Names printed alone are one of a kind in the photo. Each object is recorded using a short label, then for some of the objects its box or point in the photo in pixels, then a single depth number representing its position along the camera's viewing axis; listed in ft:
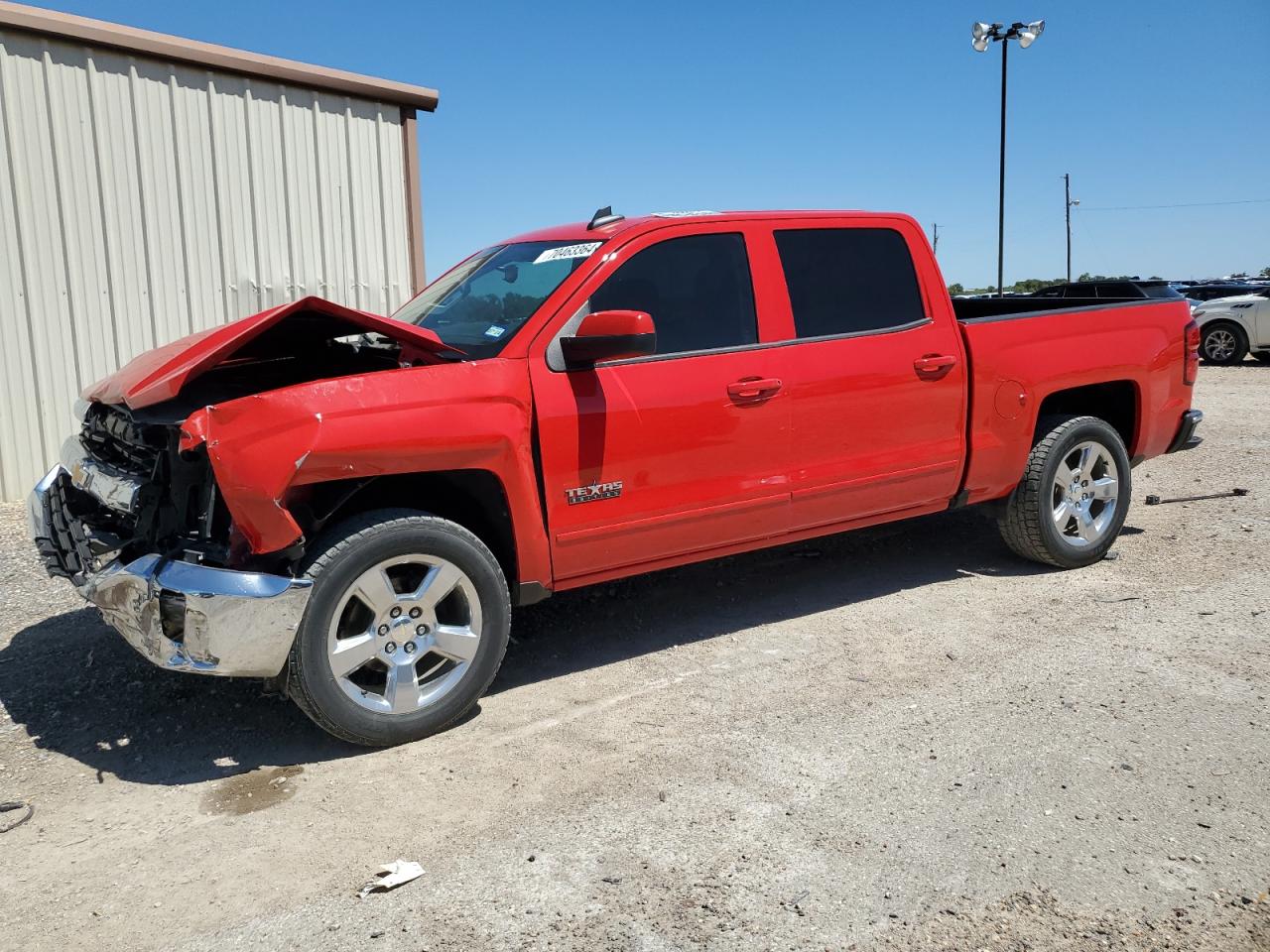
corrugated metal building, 25.09
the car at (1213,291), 64.23
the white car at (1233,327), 58.18
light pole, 75.05
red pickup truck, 11.51
